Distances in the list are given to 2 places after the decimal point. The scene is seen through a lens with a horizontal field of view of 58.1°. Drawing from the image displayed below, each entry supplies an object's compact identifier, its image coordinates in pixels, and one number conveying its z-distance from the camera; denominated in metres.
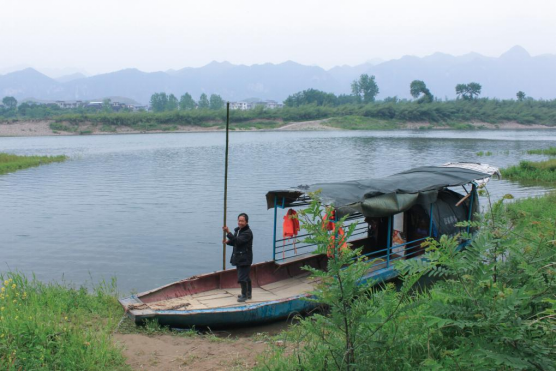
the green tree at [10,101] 124.15
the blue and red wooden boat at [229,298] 7.29
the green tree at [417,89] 101.59
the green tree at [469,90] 106.62
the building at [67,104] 153.75
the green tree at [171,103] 117.68
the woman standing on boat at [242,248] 7.73
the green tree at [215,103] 116.44
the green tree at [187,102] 116.02
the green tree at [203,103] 117.57
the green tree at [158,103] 119.81
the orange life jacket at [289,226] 9.30
